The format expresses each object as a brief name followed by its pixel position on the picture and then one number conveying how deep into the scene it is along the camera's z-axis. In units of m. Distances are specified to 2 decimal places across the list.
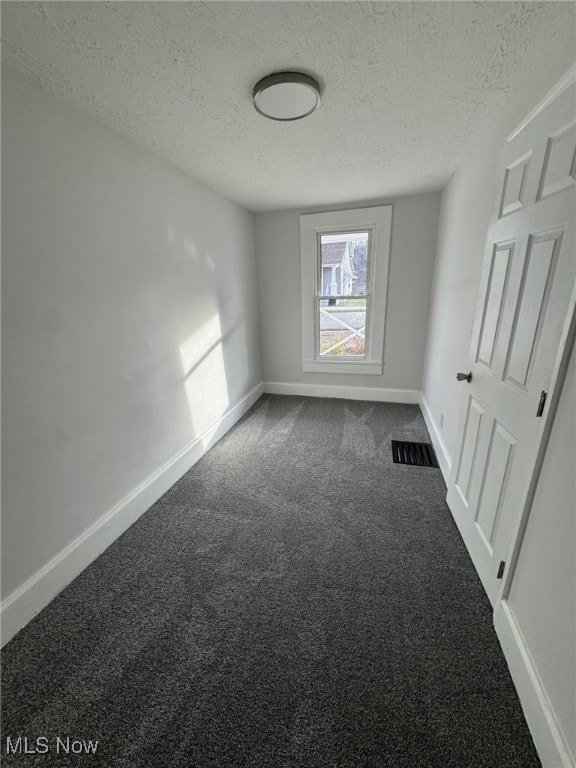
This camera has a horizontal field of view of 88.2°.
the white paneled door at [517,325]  1.00
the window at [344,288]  3.23
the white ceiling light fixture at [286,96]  1.24
